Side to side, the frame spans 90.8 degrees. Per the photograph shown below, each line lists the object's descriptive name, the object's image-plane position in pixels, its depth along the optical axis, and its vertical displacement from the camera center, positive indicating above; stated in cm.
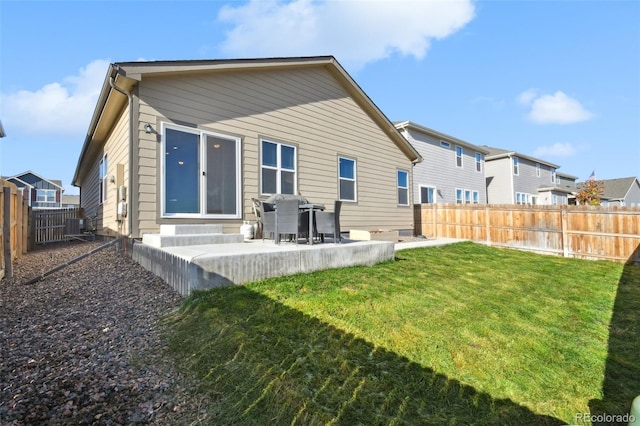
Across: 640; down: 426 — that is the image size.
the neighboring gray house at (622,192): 3014 +216
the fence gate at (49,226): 1102 -19
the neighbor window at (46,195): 3312 +271
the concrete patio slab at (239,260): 383 -60
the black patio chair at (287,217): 527 +1
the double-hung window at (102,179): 854 +120
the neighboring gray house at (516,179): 2236 +266
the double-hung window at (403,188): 1166 +108
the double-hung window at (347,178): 937 +117
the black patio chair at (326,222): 568 -8
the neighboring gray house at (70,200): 4058 +277
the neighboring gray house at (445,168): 1656 +279
